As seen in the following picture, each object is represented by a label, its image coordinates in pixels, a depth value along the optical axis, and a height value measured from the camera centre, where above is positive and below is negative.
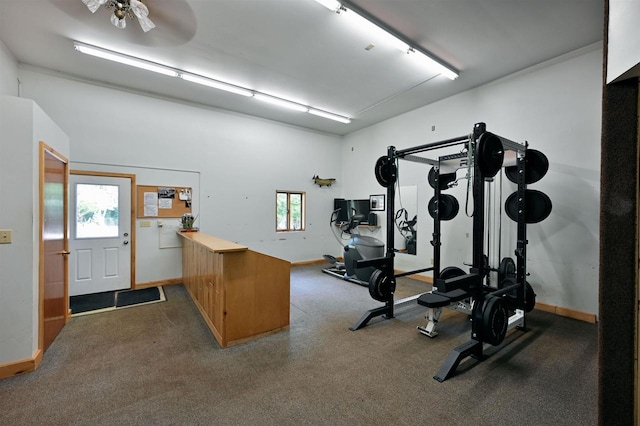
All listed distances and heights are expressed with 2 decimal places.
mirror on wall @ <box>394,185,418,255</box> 5.78 -0.17
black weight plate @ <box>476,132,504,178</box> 2.48 +0.57
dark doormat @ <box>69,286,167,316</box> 3.89 -1.46
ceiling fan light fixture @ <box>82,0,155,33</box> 2.55 +1.97
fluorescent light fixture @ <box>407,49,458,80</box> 3.72 +2.23
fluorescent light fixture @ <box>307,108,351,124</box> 5.91 +2.25
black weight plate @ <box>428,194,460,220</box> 4.16 +0.08
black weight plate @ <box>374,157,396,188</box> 3.57 +0.55
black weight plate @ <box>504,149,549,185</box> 3.25 +0.59
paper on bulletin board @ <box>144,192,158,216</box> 5.01 +0.12
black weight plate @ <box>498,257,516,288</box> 3.83 -0.84
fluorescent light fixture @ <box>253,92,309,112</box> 5.12 +2.23
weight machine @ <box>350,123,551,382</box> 2.51 -0.43
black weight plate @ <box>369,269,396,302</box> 3.39 -0.97
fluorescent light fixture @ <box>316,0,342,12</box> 2.74 +2.19
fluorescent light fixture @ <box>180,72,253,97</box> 4.36 +2.21
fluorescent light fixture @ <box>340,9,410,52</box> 2.98 +2.21
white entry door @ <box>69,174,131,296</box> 4.40 -0.43
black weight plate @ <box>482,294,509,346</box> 2.45 -1.04
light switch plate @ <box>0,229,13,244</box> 2.26 -0.24
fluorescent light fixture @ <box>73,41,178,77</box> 3.58 +2.20
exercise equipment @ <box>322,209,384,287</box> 5.24 -0.90
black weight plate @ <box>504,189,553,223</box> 3.18 +0.08
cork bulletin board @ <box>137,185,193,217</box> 4.99 +0.18
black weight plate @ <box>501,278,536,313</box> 3.22 -1.10
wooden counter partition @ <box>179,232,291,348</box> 2.81 -0.94
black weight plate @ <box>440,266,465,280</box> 3.82 -0.89
